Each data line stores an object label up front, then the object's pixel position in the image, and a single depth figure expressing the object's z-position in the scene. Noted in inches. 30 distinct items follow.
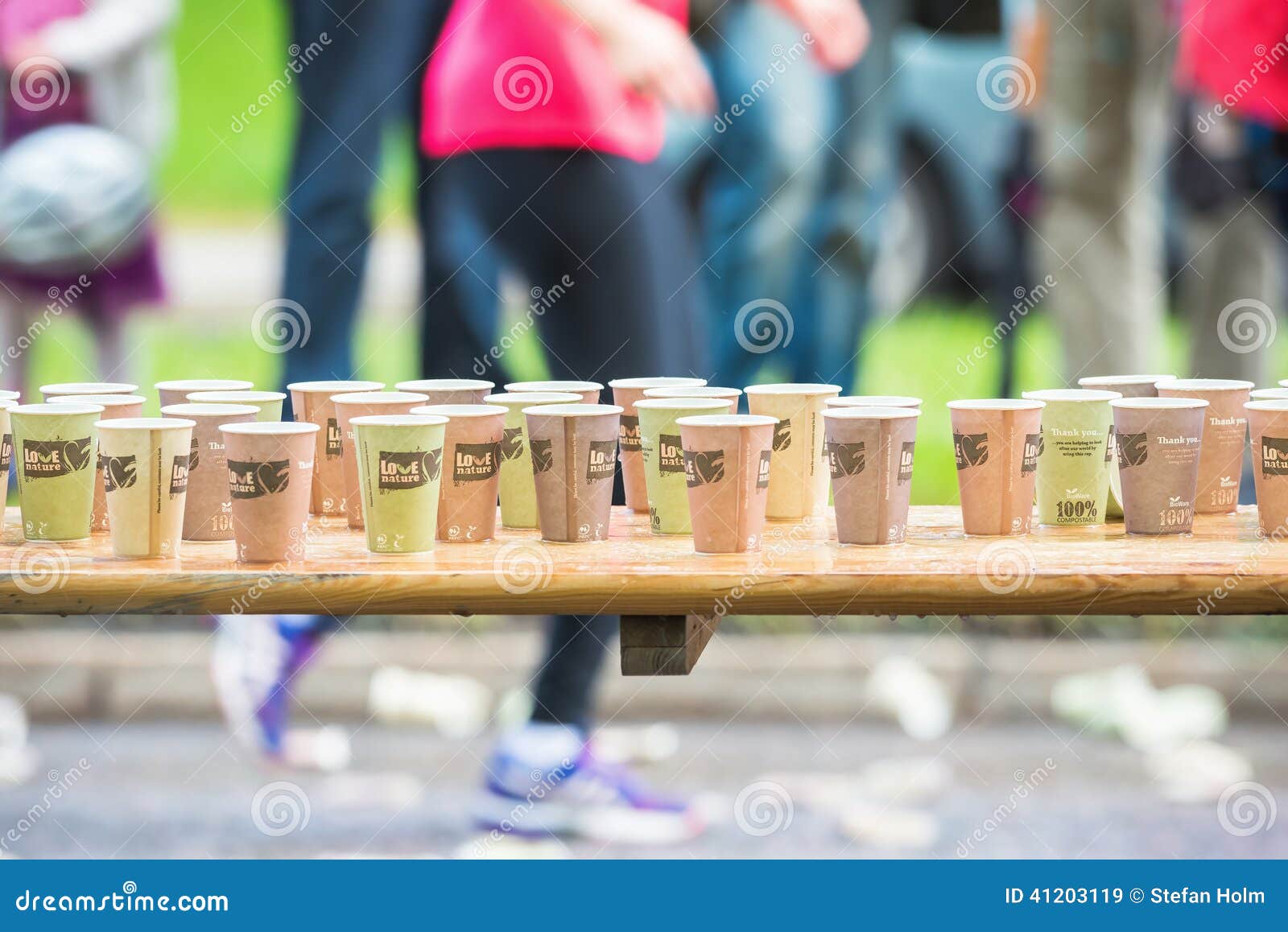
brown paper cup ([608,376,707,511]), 178.5
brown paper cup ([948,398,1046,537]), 161.8
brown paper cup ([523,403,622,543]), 161.0
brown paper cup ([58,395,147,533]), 171.2
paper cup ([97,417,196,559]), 155.1
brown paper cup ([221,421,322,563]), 151.1
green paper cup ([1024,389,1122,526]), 165.3
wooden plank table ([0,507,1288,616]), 142.0
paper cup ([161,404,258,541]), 163.9
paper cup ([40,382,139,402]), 182.5
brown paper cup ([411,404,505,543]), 161.8
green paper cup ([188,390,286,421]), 173.2
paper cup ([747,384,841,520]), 171.6
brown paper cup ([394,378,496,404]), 174.4
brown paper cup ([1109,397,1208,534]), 160.6
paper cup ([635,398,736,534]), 163.8
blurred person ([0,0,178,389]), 314.7
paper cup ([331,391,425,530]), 163.0
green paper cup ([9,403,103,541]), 160.9
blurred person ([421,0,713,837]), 301.4
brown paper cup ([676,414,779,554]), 154.7
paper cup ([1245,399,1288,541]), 159.6
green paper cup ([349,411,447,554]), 154.6
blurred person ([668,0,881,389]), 319.6
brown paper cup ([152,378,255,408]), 179.5
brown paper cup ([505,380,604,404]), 179.3
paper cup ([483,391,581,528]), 169.9
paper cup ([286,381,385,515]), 173.6
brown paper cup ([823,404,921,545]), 157.1
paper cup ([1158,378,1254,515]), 171.3
